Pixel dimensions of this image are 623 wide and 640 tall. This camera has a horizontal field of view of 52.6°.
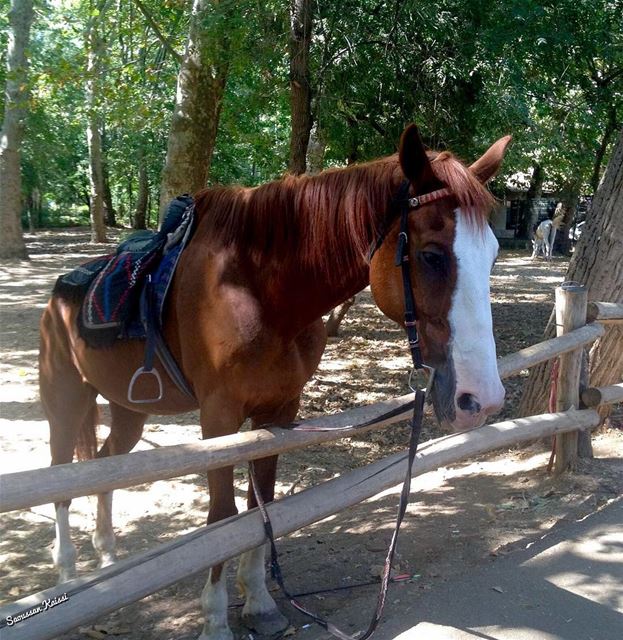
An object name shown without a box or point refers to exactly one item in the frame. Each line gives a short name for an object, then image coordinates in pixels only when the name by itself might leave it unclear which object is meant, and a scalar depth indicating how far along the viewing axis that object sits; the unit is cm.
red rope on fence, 456
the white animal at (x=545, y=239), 2117
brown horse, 212
